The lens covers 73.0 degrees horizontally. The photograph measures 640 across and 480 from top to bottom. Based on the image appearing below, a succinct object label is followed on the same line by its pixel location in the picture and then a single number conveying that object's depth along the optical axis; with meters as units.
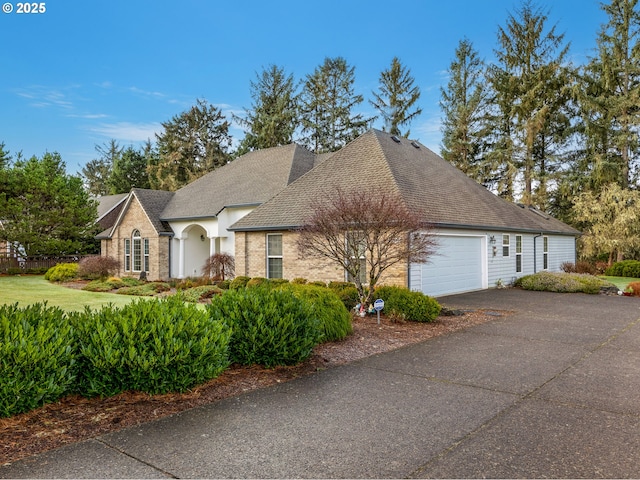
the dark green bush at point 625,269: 24.58
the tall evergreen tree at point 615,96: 28.80
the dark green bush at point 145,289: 17.19
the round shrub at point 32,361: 4.01
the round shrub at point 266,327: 6.02
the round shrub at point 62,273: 22.77
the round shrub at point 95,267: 22.66
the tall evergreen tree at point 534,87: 31.27
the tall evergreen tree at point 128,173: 45.72
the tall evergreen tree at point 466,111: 35.94
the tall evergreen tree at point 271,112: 39.72
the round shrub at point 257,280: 15.34
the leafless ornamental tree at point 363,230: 10.30
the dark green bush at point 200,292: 14.84
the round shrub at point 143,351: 4.65
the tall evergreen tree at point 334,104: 38.59
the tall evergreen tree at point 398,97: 38.19
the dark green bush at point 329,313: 7.85
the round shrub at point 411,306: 9.94
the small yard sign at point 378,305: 9.27
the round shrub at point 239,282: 16.06
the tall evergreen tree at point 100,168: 61.72
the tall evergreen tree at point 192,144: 44.31
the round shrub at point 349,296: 11.49
